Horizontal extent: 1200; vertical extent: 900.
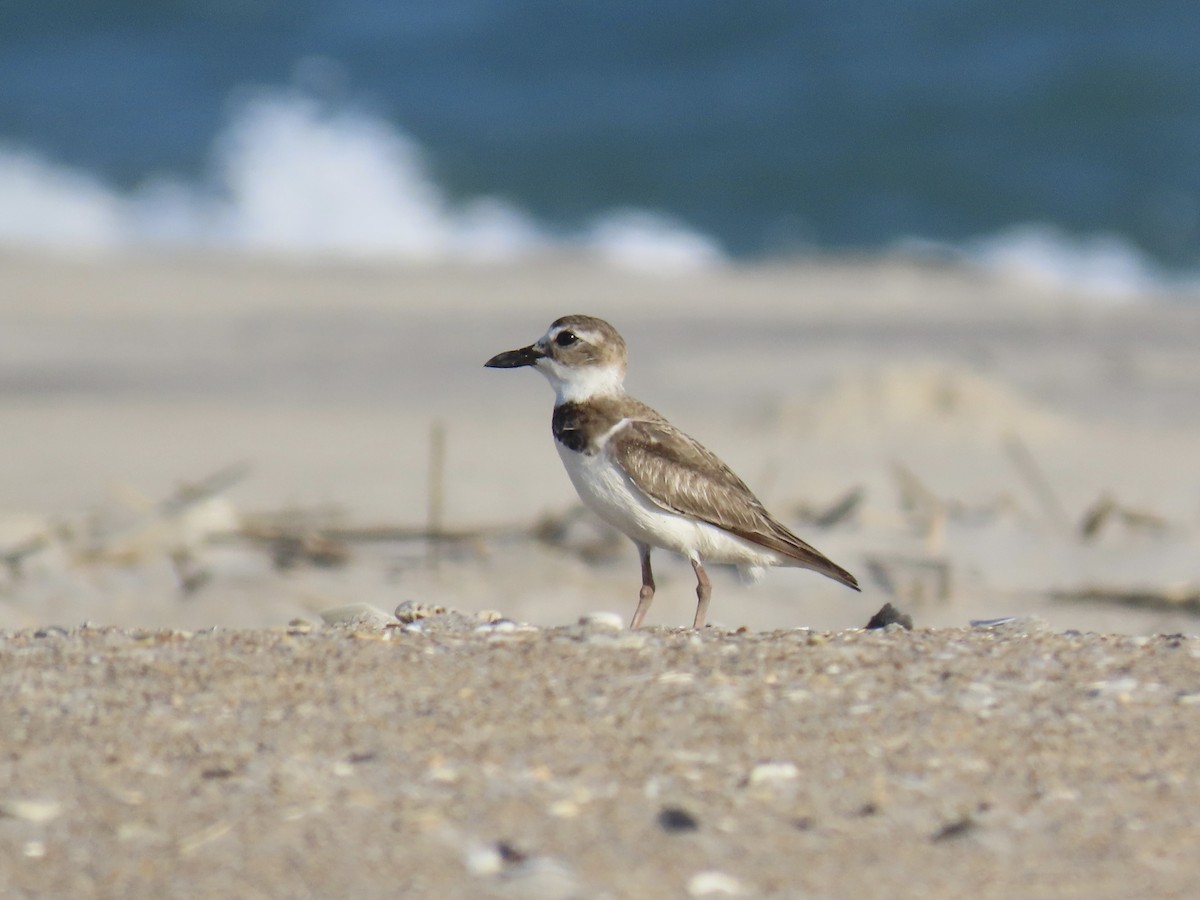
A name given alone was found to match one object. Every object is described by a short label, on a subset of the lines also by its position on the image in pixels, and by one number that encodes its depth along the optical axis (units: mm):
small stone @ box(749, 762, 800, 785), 5723
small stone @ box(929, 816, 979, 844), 5324
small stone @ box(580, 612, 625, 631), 7406
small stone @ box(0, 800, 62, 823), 5398
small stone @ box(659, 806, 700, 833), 5379
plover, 8984
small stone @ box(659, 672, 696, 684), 6598
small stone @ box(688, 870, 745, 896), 4980
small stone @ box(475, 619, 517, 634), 7480
